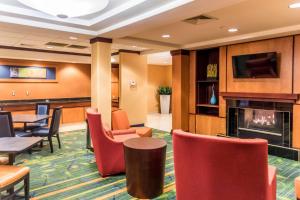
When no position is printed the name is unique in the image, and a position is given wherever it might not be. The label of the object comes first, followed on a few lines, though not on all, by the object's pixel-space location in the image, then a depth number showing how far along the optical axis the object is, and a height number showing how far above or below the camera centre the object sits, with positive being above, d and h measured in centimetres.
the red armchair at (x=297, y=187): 209 -89
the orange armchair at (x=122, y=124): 516 -76
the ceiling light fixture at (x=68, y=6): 233 +92
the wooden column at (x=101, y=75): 490 +37
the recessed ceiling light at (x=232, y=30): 460 +126
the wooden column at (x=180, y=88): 649 +11
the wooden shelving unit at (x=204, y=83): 645 +23
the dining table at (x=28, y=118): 488 -59
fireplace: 474 -68
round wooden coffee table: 295 -103
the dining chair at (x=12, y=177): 209 -82
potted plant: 1145 -32
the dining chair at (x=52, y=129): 497 -85
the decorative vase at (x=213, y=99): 622 -21
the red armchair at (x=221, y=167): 177 -64
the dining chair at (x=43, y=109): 603 -45
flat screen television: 468 +56
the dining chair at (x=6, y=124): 409 -57
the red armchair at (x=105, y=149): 346 -89
